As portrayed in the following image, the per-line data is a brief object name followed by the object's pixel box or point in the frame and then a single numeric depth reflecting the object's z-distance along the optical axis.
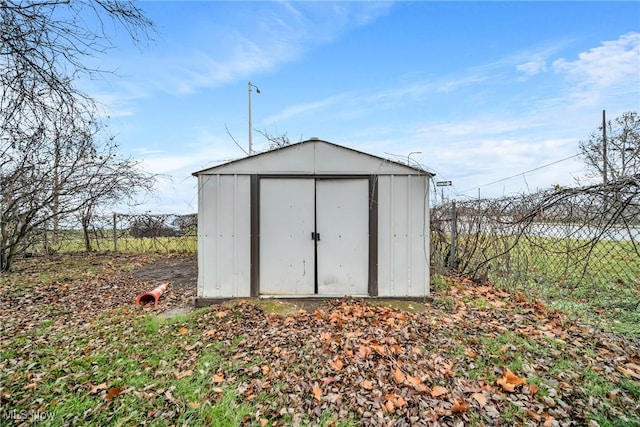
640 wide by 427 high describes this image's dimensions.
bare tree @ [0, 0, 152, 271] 2.39
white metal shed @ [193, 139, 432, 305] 4.92
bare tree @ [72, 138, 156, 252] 8.43
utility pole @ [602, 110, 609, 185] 11.85
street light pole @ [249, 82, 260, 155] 10.00
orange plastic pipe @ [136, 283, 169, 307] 5.23
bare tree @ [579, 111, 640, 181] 10.83
